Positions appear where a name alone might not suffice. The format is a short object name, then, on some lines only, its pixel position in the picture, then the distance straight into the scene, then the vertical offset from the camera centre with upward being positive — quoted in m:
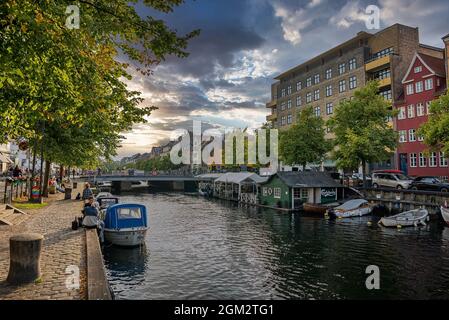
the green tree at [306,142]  55.44 +5.85
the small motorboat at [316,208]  41.37 -3.32
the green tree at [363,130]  44.16 +6.49
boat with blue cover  23.06 -3.15
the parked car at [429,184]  39.41 -0.48
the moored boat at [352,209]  38.31 -3.27
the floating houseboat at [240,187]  55.01 -1.45
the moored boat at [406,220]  32.31 -3.66
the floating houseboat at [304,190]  44.94 -1.34
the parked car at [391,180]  43.97 -0.02
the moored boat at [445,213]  32.19 -3.05
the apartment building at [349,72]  63.31 +22.47
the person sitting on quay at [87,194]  39.66 -1.70
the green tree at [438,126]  33.62 +5.29
